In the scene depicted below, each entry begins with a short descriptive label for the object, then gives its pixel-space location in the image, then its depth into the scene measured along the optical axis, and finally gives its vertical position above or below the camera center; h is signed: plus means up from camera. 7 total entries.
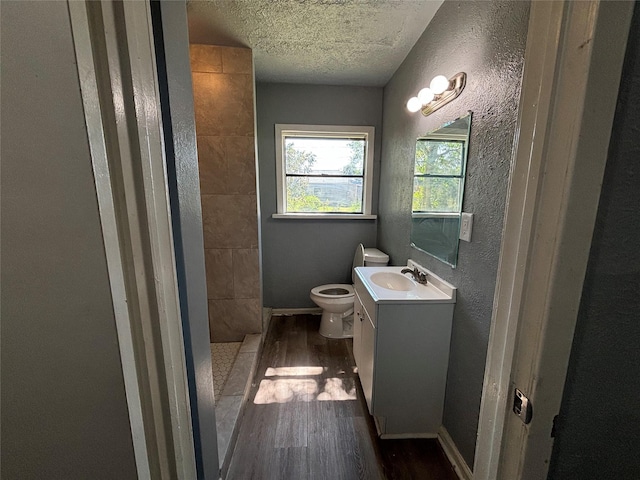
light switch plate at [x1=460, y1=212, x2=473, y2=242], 1.23 -0.16
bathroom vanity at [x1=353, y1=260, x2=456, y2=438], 1.37 -0.89
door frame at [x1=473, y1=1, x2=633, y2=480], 0.38 -0.02
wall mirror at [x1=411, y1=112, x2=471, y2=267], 1.34 +0.02
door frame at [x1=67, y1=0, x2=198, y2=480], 0.41 -0.04
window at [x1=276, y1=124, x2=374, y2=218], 2.71 +0.24
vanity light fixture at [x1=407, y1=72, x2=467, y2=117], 1.30 +0.55
